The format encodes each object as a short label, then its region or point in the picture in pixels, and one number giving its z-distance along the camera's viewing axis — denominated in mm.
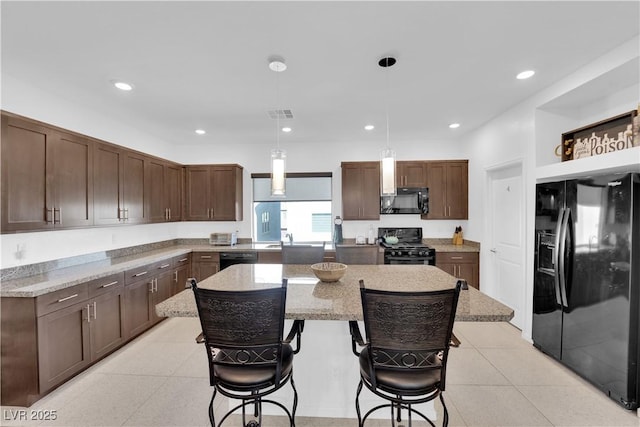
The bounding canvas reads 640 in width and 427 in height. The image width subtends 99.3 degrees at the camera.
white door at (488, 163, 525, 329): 3398
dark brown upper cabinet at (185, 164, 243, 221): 4715
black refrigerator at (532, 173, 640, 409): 2012
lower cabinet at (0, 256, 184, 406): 2125
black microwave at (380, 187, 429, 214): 4656
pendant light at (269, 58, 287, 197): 2141
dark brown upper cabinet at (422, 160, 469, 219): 4629
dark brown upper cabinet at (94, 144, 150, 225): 3045
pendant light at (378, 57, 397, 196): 2068
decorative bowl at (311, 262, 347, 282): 2043
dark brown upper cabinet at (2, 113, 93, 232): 2178
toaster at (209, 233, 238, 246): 4828
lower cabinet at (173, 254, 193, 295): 3998
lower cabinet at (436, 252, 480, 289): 4227
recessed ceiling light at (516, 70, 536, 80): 2561
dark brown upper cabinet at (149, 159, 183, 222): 3971
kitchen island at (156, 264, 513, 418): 1600
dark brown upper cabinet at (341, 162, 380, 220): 4734
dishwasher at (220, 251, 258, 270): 4430
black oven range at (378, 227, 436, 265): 4230
